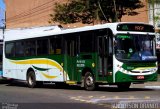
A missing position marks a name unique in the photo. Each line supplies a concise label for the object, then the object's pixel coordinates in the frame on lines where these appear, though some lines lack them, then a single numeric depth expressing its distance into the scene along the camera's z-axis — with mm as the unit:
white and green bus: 21875
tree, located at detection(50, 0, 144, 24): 42250
